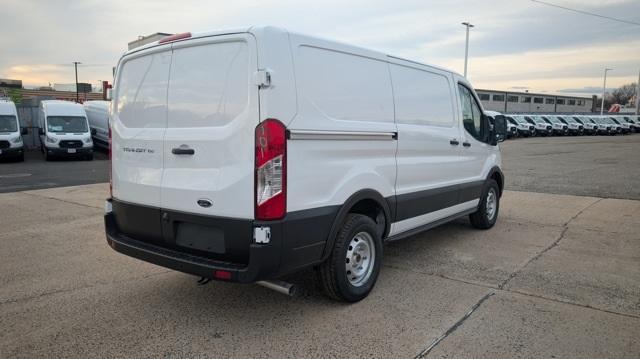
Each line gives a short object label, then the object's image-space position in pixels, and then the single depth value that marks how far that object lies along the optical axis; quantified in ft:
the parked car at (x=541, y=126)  127.75
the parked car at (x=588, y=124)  138.82
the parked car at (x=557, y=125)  131.34
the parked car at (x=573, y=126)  135.23
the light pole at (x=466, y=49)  165.14
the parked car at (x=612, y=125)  144.79
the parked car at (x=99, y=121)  78.80
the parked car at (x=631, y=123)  151.94
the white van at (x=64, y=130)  64.18
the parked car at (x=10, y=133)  60.29
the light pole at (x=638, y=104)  171.35
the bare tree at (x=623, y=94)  395.34
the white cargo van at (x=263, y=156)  11.15
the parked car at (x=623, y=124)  148.05
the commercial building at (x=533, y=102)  254.47
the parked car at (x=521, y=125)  122.42
